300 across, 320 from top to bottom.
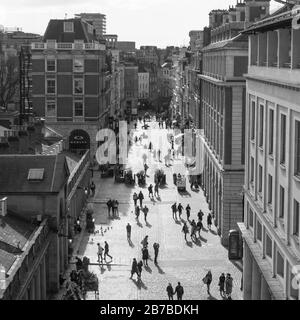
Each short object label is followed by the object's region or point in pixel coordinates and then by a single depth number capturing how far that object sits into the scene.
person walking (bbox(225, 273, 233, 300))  34.81
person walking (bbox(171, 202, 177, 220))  53.03
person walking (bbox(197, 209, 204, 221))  50.22
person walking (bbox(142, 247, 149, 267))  40.91
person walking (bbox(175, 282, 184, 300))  33.44
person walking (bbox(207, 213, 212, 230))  50.19
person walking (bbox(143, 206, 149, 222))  52.22
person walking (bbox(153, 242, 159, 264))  41.28
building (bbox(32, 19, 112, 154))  79.56
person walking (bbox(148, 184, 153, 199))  60.97
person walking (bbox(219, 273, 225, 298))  35.34
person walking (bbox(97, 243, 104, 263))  40.91
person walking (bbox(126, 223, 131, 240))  46.26
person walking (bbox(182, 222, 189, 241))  47.06
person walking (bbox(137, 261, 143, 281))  37.91
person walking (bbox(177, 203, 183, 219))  53.19
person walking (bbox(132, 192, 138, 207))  57.09
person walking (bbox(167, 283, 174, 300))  33.25
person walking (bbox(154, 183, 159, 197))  62.32
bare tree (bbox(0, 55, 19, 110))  105.75
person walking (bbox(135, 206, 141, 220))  53.33
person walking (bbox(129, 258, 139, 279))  37.78
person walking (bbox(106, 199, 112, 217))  53.84
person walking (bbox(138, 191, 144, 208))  56.76
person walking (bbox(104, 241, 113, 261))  41.28
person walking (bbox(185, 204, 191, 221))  52.46
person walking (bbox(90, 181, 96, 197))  63.01
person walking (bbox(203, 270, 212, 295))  35.34
